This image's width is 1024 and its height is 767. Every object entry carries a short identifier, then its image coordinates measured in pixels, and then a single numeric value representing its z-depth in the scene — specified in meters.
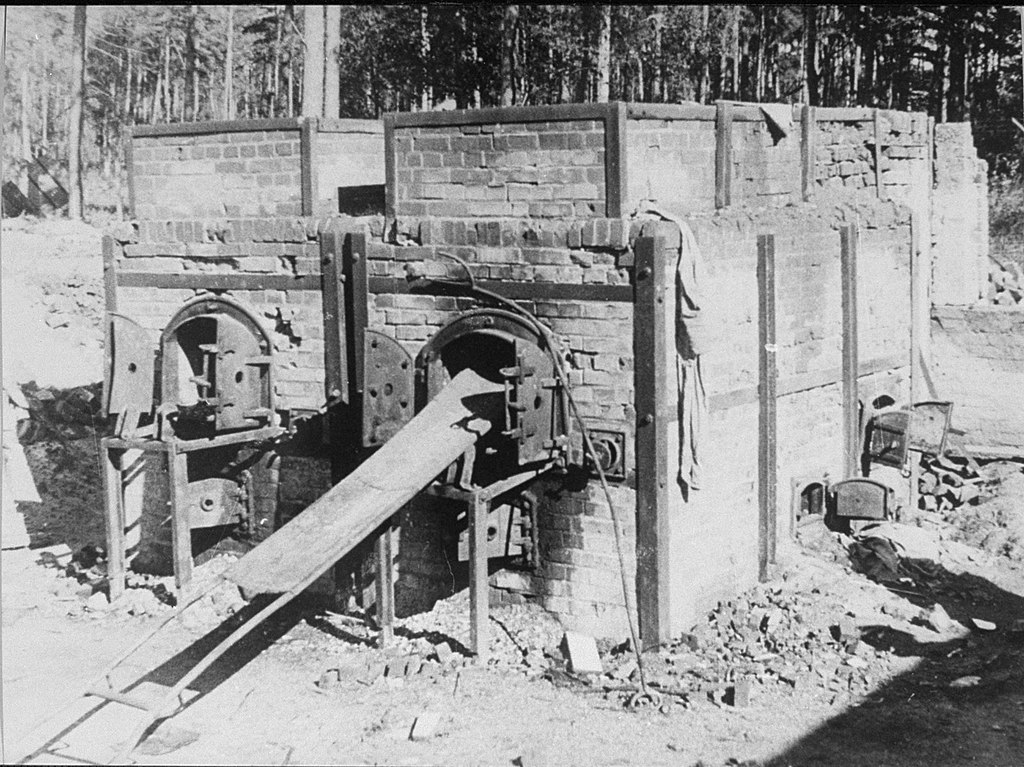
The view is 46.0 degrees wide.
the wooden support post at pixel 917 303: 12.03
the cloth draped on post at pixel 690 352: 8.03
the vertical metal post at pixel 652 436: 7.84
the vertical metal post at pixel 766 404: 9.34
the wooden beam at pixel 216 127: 9.58
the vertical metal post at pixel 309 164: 9.45
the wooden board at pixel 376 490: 6.89
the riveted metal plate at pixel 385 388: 8.47
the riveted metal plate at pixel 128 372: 9.05
